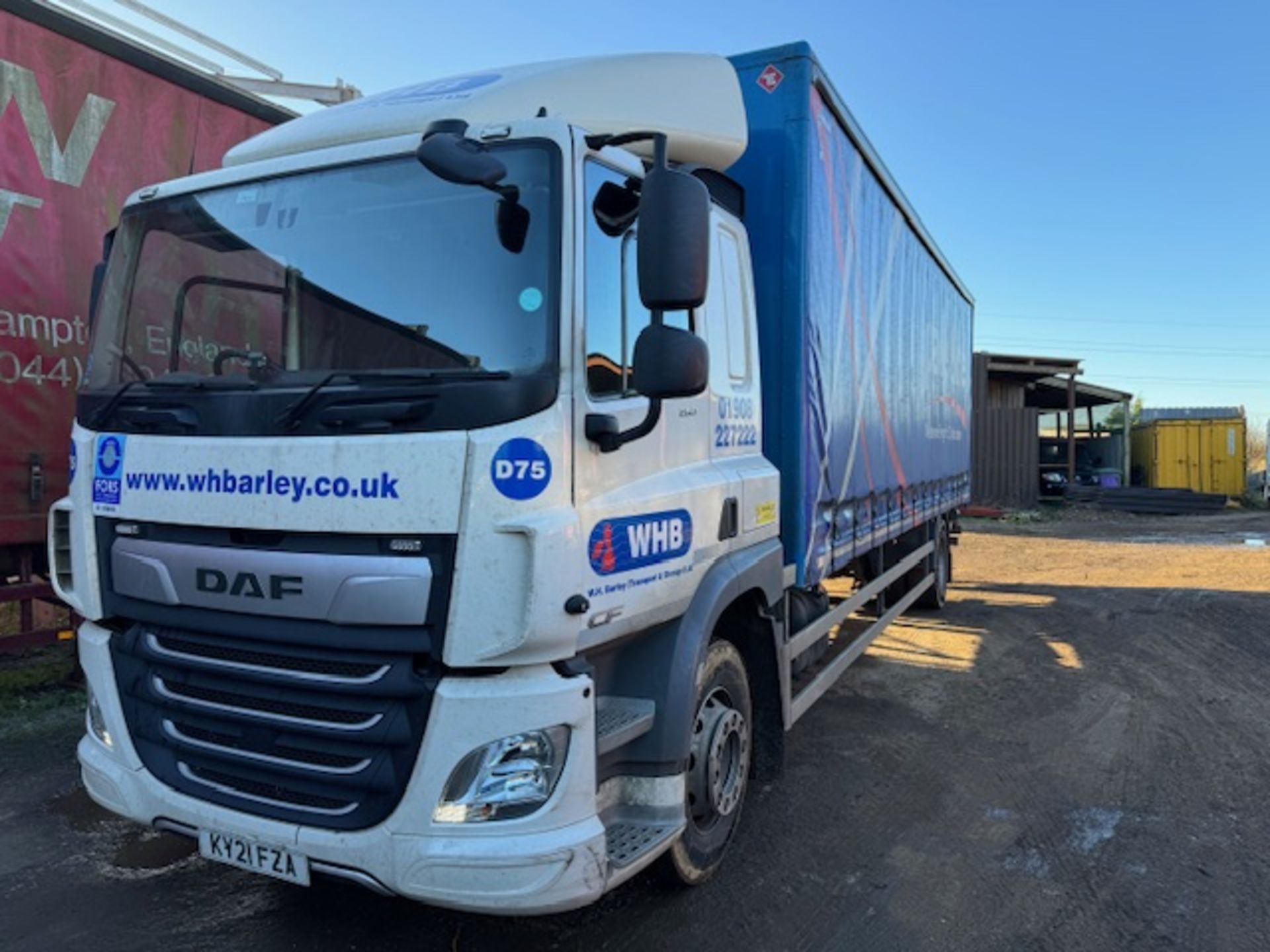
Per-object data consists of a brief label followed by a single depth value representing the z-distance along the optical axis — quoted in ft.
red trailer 15.83
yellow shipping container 85.92
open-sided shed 79.46
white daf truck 7.75
